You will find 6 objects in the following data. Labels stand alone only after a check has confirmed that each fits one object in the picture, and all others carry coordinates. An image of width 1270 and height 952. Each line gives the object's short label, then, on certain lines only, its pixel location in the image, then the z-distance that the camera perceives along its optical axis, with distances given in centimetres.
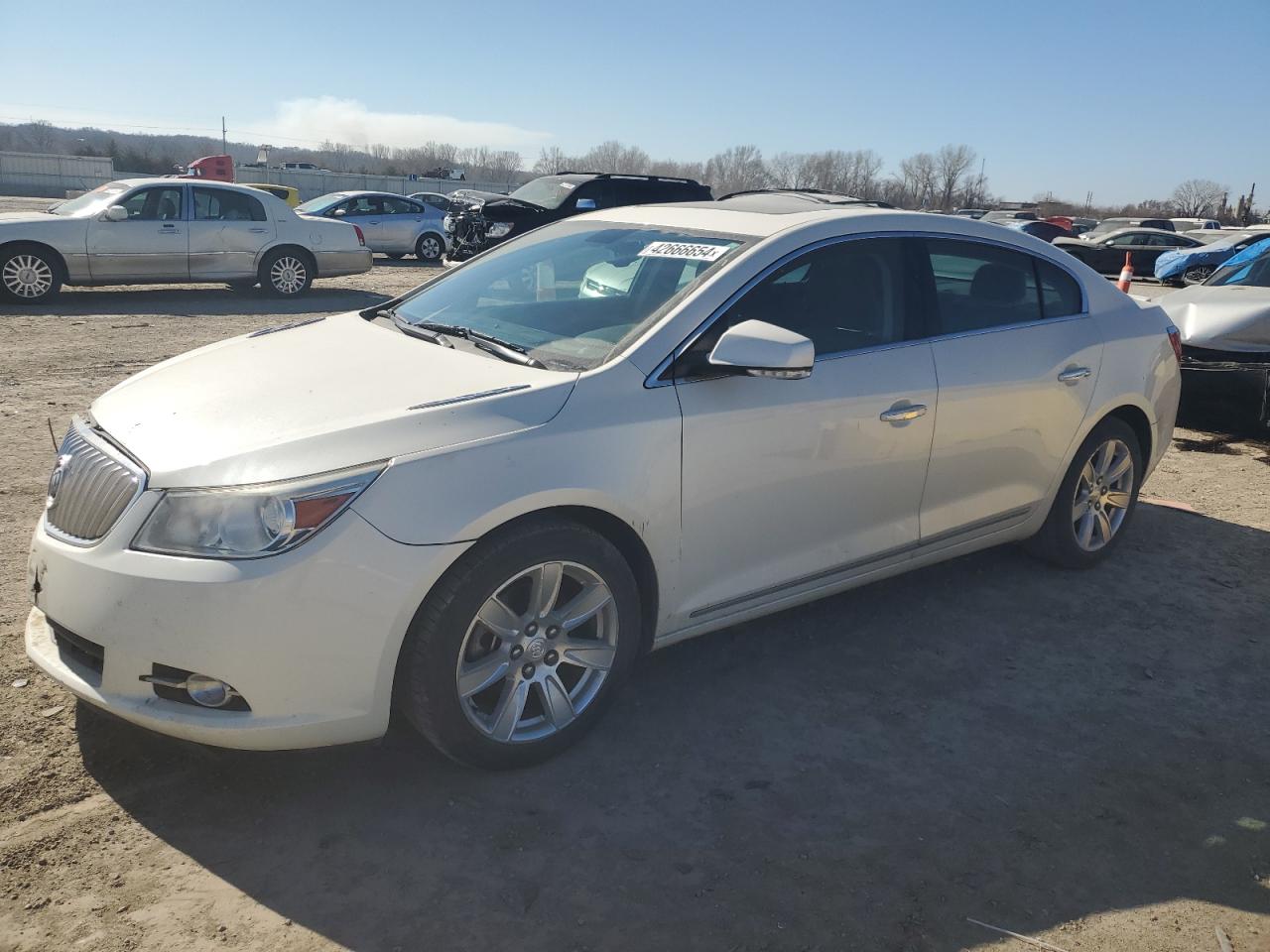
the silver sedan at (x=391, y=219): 2038
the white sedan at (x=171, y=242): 1221
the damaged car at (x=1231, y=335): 757
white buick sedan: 267
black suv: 1499
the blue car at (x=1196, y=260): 2262
